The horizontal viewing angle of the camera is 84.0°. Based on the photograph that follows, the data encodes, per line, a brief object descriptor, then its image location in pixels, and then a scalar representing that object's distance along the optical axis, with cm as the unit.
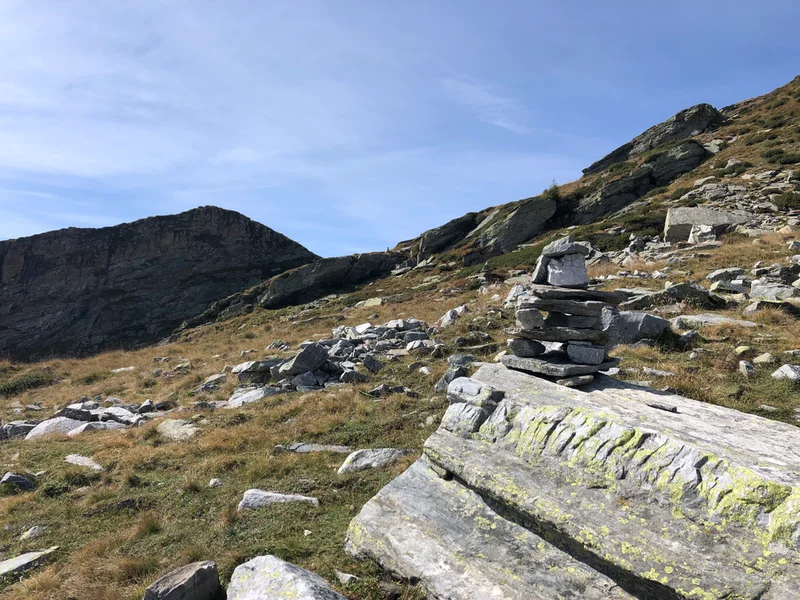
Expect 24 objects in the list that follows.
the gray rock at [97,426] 1367
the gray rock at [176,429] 1215
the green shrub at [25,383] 2273
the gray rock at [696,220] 2773
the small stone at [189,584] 511
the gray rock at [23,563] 651
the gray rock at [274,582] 462
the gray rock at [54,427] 1395
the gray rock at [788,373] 911
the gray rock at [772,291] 1418
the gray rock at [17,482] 959
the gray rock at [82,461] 1057
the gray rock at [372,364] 1581
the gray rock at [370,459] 863
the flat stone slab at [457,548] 461
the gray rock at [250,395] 1470
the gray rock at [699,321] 1315
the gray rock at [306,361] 1605
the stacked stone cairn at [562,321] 796
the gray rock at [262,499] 763
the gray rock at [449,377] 1232
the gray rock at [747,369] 991
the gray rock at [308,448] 991
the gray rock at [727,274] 1784
